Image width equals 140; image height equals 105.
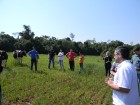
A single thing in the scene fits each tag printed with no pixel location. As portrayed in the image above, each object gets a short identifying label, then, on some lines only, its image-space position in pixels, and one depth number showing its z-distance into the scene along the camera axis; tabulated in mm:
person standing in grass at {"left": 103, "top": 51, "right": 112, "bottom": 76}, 7045
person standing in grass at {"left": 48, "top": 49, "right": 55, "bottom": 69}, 8344
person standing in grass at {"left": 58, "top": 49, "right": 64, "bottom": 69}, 8392
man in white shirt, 1605
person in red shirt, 8249
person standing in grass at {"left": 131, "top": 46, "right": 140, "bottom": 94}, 3638
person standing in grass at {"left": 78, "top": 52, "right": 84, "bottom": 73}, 8101
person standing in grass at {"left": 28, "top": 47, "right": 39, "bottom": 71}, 7359
